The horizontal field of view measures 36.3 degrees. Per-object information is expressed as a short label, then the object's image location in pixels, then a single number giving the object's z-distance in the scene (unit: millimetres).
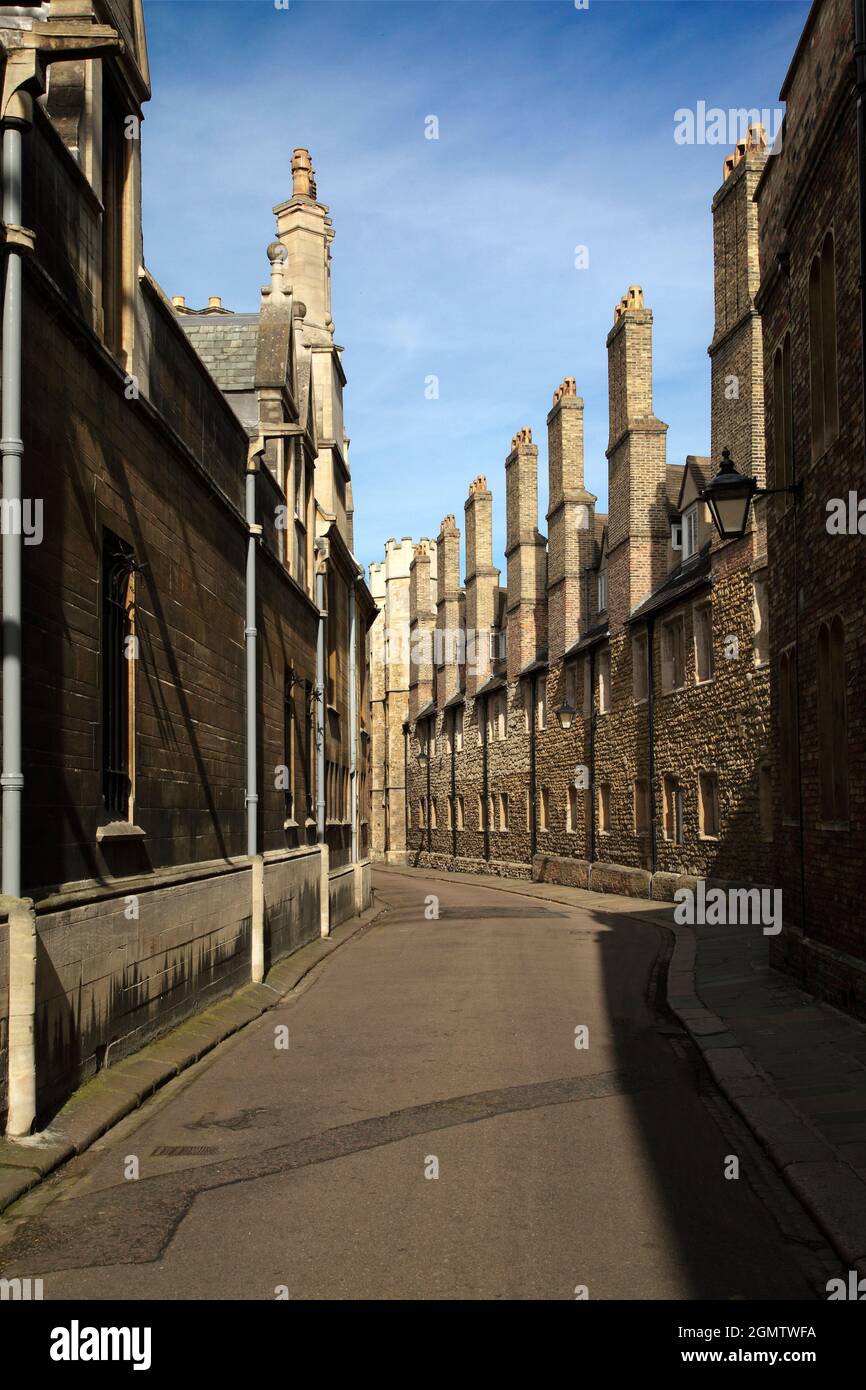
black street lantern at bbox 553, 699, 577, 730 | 36000
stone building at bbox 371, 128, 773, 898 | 25562
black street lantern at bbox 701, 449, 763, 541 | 11953
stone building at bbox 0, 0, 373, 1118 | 8156
